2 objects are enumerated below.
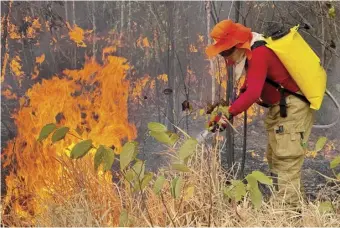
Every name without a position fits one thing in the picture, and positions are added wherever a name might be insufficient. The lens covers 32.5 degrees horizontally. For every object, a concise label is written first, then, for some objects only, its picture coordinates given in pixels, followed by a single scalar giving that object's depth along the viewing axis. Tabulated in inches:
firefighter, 151.9
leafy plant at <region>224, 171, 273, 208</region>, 114.6
